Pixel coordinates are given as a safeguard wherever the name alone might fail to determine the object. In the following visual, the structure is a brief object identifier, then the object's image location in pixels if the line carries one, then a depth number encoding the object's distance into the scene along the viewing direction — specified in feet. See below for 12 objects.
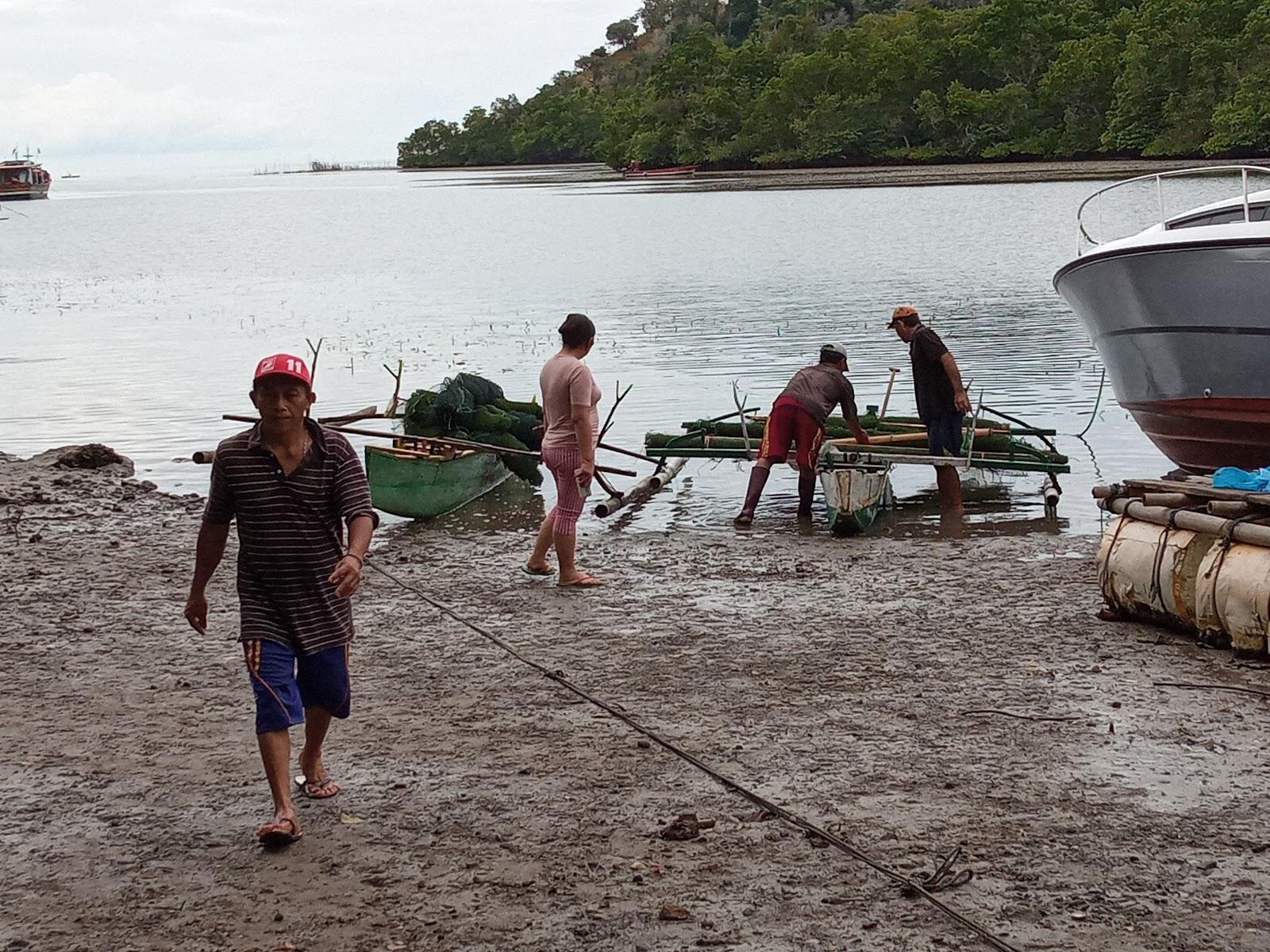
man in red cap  17.87
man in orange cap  40.47
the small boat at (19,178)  423.64
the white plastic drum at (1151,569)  26.21
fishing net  45.06
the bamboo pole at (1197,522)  24.90
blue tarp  27.09
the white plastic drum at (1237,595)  24.56
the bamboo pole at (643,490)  42.27
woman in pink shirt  30.96
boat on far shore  466.70
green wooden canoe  42.19
